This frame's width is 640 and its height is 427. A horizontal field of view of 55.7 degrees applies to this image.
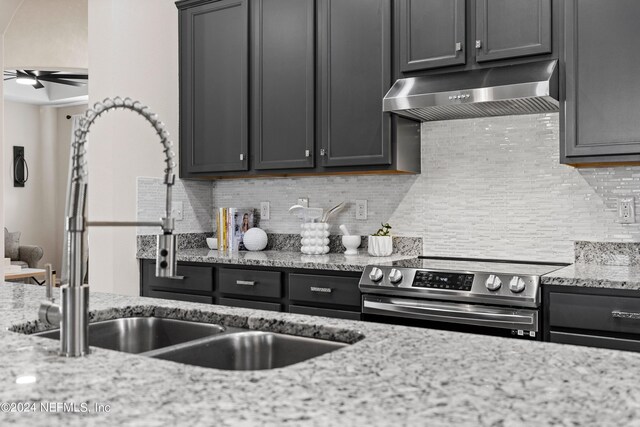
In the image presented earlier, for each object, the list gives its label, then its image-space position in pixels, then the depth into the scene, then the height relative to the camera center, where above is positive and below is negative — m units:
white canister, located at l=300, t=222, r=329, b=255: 3.67 -0.14
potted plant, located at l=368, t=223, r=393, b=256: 3.42 -0.17
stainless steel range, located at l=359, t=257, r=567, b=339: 2.51 -0.36
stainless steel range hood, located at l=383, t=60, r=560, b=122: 2.76 +0.58
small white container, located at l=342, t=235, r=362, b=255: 3.58 -0.17
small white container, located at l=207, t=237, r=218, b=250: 4.08 -0.19
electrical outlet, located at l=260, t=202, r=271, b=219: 4.12 +0.03
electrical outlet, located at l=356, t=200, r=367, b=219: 3.73 +0.04
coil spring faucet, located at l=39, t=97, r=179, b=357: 1.11 -0.09
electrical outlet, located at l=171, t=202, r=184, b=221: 4.11 +0.03
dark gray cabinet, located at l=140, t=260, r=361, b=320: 3.04 -0.41
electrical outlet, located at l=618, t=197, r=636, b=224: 2.92 +0.02
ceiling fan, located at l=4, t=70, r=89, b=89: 7.14 +1.68
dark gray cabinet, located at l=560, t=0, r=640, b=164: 2.61 +0.58
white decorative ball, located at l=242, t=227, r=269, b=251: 3.99 -0.17
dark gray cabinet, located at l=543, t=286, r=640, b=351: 2.31 -0.40
